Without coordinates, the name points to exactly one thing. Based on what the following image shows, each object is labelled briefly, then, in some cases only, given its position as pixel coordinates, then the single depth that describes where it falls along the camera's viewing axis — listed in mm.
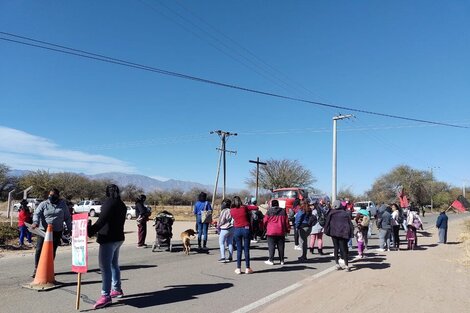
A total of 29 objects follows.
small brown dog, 12878
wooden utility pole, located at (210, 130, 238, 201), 43844
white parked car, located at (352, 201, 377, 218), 19728
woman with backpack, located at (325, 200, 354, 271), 10430
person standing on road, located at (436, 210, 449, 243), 18172
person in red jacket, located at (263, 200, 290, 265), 10797
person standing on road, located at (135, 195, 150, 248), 14484
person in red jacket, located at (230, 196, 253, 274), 9961
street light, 33375
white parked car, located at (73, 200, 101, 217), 45906
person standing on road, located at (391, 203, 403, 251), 15289
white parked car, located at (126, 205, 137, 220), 44062
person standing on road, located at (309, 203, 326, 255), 13699
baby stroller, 13586
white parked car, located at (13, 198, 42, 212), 45225
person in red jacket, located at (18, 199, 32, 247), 15453
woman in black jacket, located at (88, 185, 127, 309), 6801
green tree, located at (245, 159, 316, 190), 67062
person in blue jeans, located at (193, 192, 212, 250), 13797
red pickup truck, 26914
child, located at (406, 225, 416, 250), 15469
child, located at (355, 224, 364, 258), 12961
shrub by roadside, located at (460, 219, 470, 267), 11496
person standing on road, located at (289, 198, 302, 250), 14767
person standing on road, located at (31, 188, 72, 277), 8742
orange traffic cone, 8000
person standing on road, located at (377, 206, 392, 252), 14320
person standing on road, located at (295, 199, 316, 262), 12609
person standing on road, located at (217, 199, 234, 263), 11602
